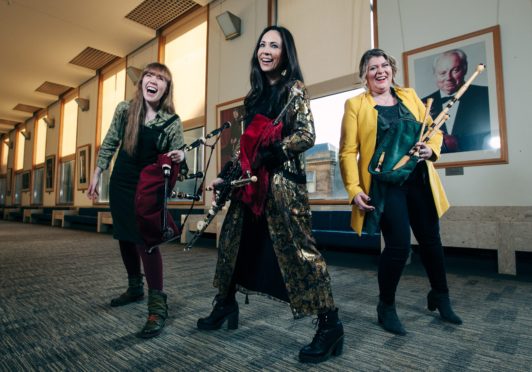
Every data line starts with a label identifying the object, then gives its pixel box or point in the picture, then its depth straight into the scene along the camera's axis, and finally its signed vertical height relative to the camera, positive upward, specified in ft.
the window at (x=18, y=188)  42.19 +2.27
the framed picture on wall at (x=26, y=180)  39.51 +3.11
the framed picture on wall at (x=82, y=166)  27.78 +3.37
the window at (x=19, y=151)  42.99 +7.32
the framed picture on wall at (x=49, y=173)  33.58 +3.39
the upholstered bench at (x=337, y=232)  10.38 -0.96
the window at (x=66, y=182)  30.35 +2.20
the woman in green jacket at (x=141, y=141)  5.01 +1.02
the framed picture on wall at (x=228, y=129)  16.06 +3.71
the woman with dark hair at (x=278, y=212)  3.66 -0.09
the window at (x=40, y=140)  37.45 +7.61
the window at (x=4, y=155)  47.78 +7.55
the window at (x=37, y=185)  36.55 +2.37
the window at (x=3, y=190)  46.74 +2.29
